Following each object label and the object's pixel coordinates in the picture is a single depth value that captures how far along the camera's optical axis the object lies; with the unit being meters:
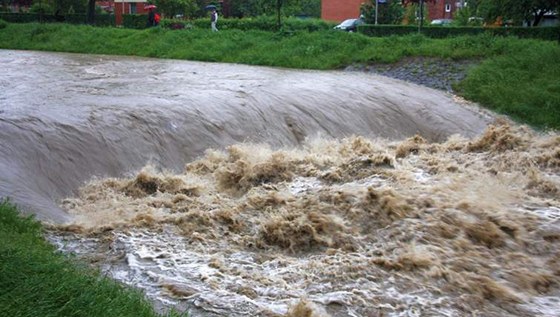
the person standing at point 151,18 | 32.44
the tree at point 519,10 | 23.47
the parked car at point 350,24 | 37.12
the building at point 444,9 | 60.84
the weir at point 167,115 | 9.47
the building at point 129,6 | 55.86
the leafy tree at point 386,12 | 37.06
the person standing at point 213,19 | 28.71
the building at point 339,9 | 51.47
